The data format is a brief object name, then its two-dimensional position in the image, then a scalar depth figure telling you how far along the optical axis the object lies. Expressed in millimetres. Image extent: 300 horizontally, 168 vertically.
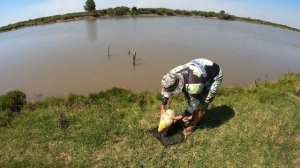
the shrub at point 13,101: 4695
